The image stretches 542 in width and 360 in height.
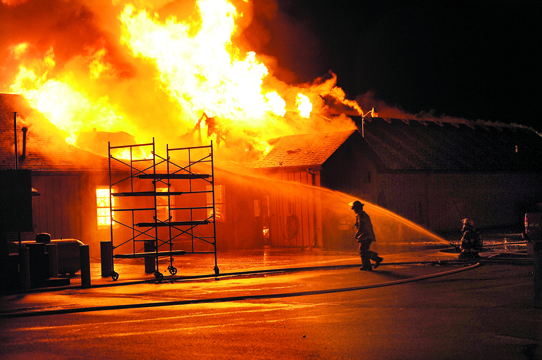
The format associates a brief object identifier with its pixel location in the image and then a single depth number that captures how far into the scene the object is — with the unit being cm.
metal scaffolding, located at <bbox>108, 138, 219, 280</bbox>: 2297
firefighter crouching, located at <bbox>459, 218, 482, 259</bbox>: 1659
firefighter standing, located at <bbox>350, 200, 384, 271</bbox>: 1494
